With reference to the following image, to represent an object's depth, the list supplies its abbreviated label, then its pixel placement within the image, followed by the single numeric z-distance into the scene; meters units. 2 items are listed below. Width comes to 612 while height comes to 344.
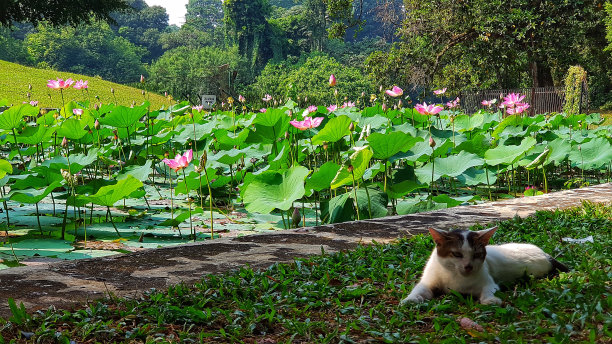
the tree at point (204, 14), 67.19
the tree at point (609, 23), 17.99
